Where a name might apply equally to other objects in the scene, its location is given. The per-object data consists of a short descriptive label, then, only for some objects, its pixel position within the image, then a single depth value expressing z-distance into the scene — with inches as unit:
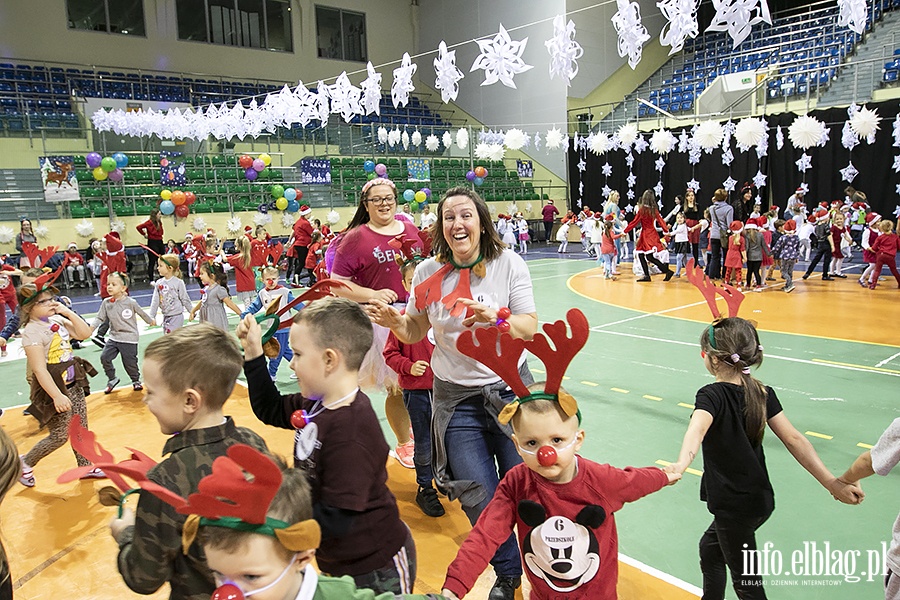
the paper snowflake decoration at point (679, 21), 273.7
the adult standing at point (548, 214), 880.9
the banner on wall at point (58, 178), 594.2
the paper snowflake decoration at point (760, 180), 725.8
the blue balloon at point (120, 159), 610.2
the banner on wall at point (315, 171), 724.7
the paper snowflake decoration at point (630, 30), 295.7
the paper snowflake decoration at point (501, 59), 358.6
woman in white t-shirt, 102.6
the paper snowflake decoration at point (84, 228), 599.5
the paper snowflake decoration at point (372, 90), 476.5
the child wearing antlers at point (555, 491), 73.1
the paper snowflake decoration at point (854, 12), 254.7
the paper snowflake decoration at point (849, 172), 665.6
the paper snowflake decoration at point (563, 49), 345.4
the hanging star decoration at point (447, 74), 395.9
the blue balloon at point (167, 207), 609.9
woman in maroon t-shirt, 158.6
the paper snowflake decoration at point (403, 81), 416.2
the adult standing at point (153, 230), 522.6
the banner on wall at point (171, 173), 665.6
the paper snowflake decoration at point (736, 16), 248.5
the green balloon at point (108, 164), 596.7
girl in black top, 92.5
